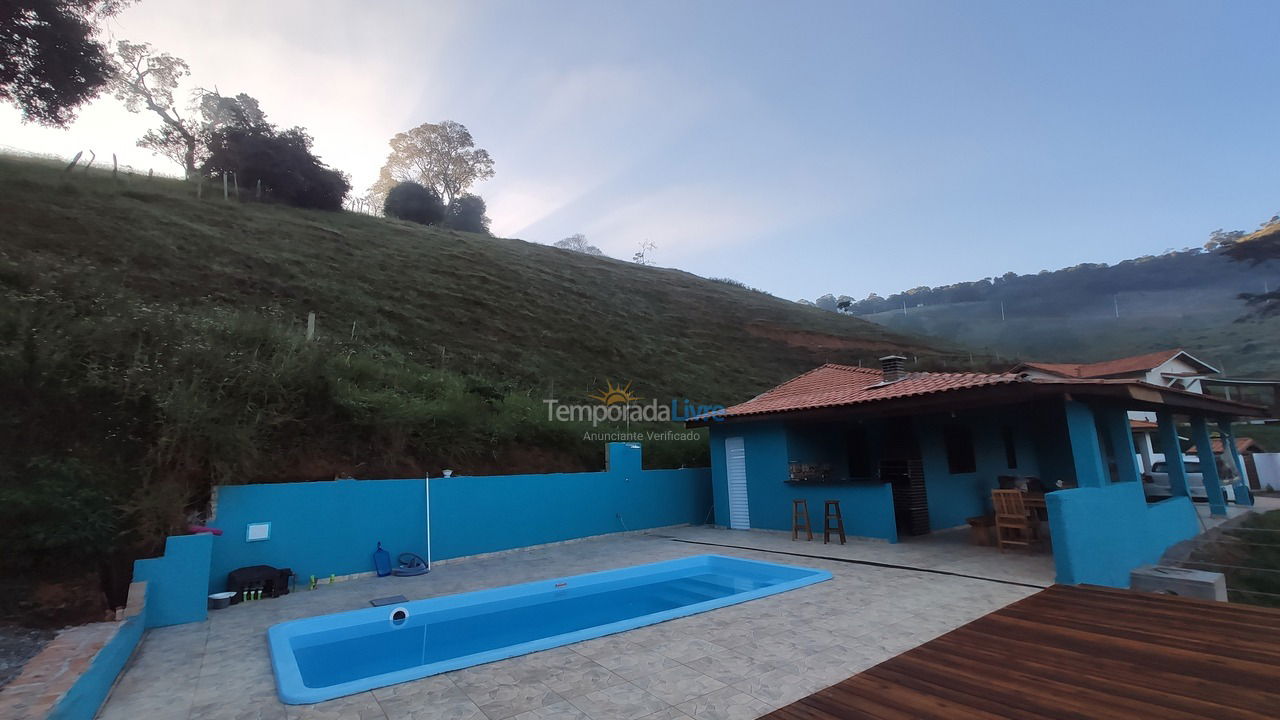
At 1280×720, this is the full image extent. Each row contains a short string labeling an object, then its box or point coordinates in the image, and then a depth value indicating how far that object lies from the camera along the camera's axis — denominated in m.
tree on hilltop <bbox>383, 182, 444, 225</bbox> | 33.66
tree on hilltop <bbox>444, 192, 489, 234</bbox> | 37.56
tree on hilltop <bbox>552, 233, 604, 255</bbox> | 67.38
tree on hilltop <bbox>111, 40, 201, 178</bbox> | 27.38
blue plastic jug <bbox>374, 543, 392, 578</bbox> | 7.80
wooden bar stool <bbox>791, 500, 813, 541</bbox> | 9.41
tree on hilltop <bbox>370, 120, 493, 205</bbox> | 39.69
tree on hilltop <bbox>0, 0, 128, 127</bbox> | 11.65
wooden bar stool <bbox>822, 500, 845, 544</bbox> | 8.77
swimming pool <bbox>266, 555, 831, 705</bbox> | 4.24
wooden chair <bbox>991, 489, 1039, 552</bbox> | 7.47
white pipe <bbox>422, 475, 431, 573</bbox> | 8.51
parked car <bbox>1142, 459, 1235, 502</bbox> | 12.30
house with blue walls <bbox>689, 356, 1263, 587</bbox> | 6.42
